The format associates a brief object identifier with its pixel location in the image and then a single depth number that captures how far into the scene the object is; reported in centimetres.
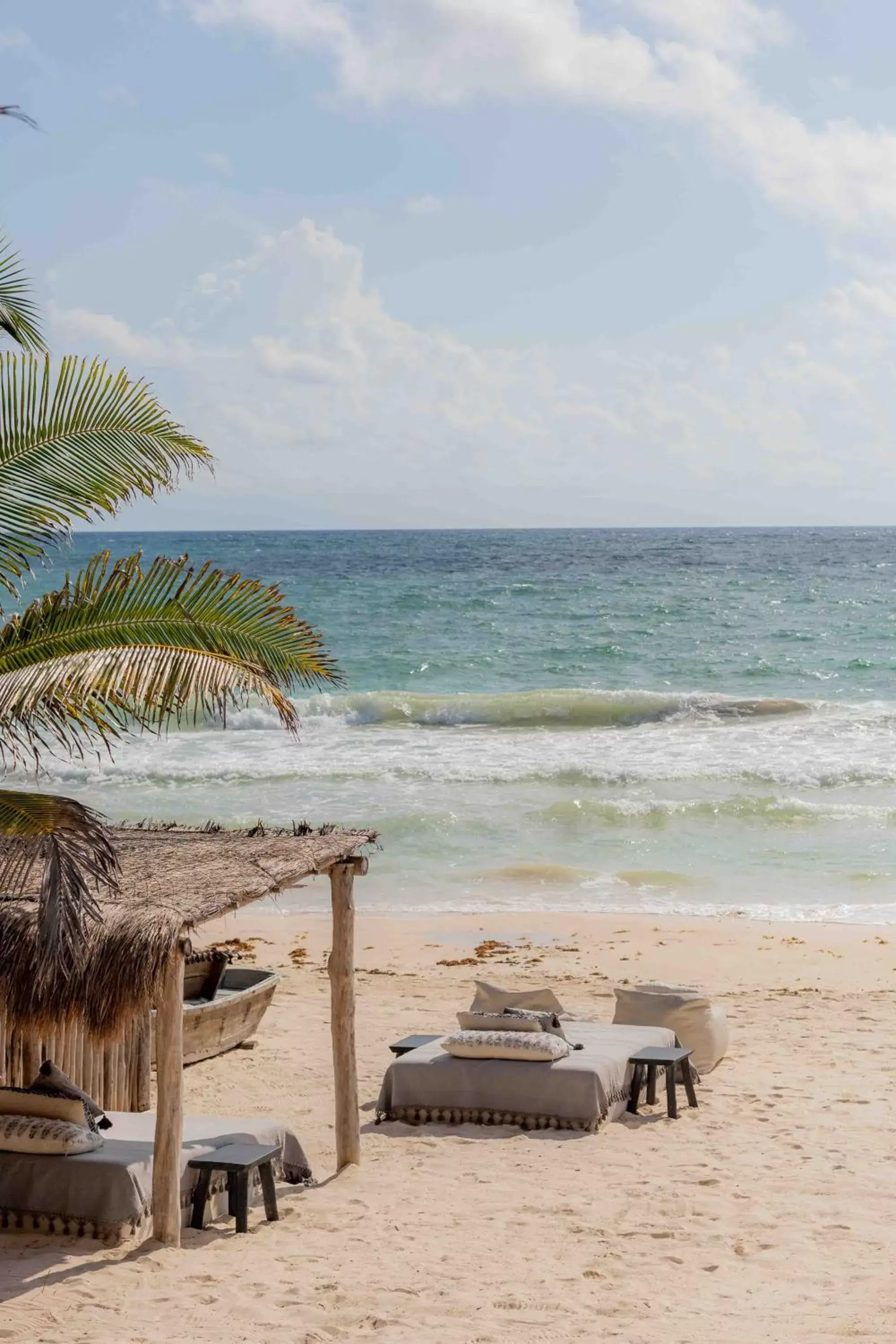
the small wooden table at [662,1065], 923
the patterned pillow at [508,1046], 916
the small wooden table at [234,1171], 714
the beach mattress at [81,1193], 690
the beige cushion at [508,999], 1000
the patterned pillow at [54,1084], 738
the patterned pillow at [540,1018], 953
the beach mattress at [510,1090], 904
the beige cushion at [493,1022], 949
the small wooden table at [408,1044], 970
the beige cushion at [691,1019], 1030
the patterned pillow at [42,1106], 723
